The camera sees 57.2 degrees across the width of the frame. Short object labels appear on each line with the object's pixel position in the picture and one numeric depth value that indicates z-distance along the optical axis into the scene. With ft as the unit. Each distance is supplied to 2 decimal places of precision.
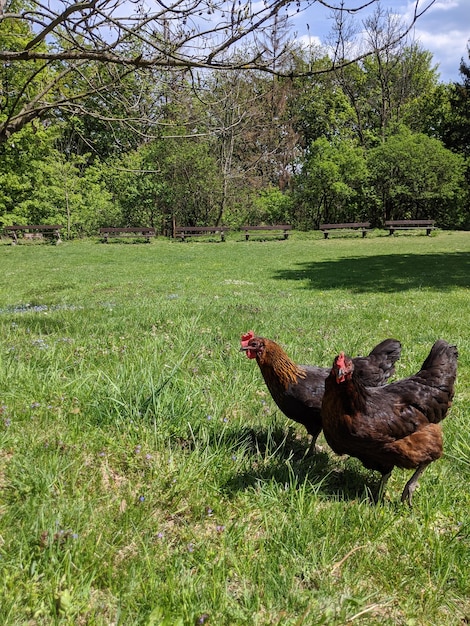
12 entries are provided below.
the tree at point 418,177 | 101.86
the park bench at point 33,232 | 86.22
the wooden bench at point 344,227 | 95.35
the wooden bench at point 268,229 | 94.45
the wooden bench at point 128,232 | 89.66
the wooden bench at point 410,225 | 94.13
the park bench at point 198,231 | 93.50
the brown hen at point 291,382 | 9.43
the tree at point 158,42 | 8.71
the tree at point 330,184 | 108.88
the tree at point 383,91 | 120.68
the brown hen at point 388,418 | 7.60
